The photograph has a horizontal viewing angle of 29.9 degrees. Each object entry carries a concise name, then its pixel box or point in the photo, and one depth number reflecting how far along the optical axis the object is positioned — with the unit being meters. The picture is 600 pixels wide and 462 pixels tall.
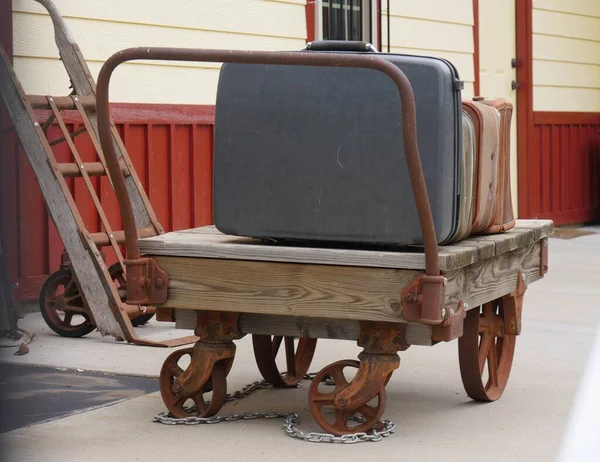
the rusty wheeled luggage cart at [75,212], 5.98
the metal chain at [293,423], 3.99
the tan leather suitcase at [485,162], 4.33
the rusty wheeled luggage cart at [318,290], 3.69
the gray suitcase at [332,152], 3.92
